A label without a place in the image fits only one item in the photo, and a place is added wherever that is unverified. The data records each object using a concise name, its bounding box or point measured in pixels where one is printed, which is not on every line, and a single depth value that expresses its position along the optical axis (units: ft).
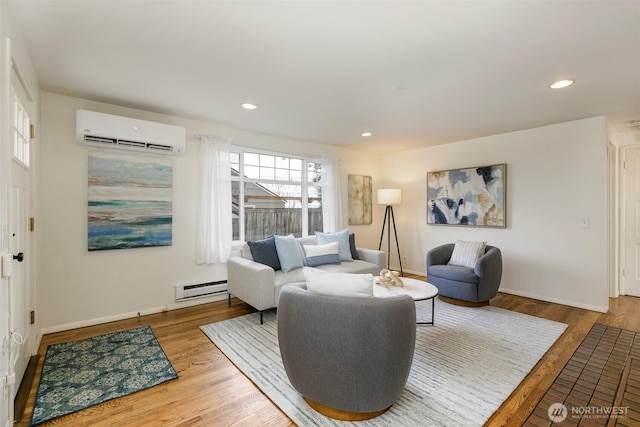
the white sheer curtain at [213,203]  12.27
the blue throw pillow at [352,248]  14.28
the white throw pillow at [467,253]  12.43
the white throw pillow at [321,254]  12.73
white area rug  5.83
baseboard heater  11.86
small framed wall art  17.75
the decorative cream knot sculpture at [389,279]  9.84
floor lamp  16.69
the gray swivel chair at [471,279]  11.41
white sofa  10.13
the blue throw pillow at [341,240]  13.71
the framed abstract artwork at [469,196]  13.97
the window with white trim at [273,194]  13.67
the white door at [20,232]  5.96
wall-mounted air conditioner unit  9.36
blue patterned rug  6.18
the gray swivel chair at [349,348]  5.08
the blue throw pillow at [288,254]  11.68
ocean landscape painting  10.15
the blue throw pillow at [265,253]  11.55
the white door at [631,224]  13.41
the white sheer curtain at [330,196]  16.37
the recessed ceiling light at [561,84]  8.39
